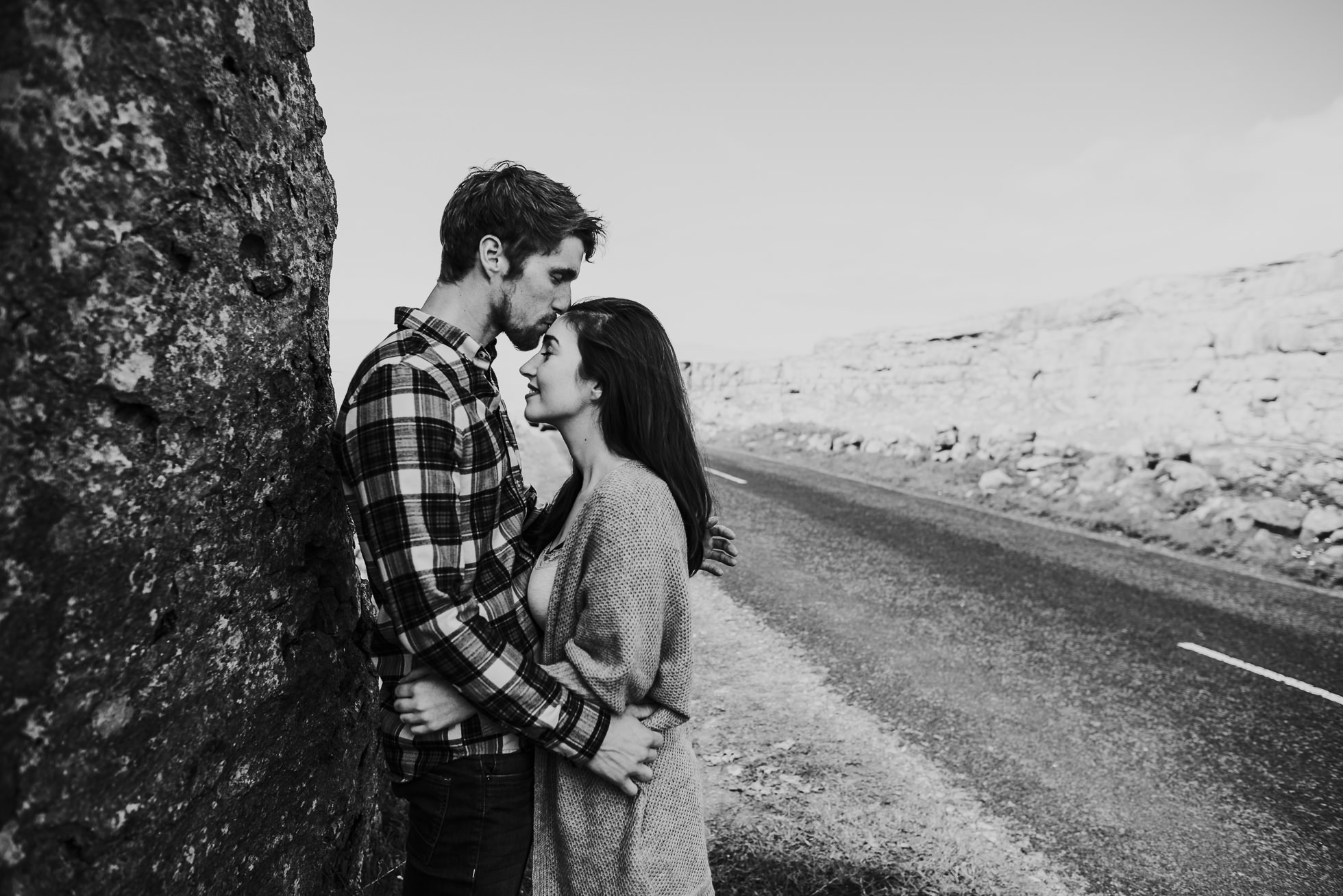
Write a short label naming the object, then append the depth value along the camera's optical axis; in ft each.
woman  5.39
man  4.77
